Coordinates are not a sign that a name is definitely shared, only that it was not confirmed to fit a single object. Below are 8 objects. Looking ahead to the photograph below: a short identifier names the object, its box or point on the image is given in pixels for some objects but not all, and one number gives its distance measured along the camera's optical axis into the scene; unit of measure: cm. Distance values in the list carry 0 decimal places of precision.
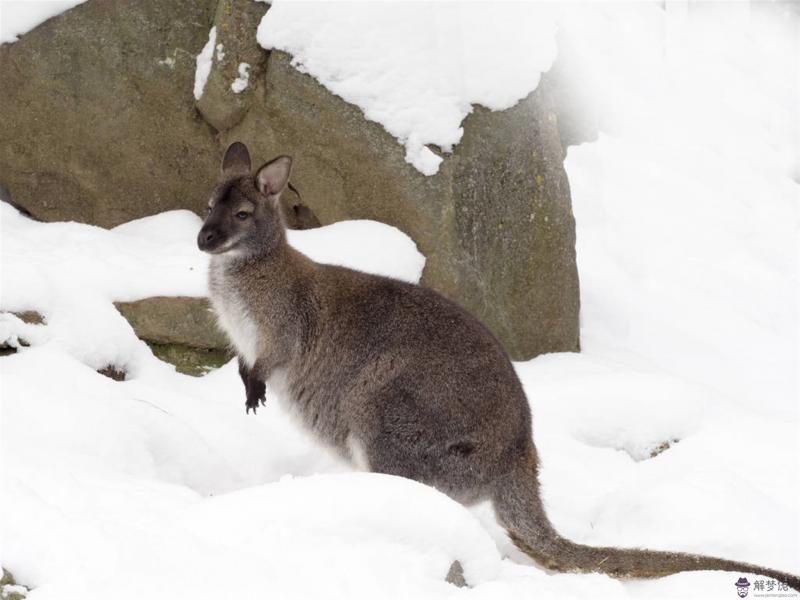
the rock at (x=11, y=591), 690
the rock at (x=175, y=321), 1595
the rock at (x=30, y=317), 1362
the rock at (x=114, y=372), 1370
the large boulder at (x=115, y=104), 1780
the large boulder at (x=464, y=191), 1662
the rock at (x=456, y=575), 781
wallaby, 1009
